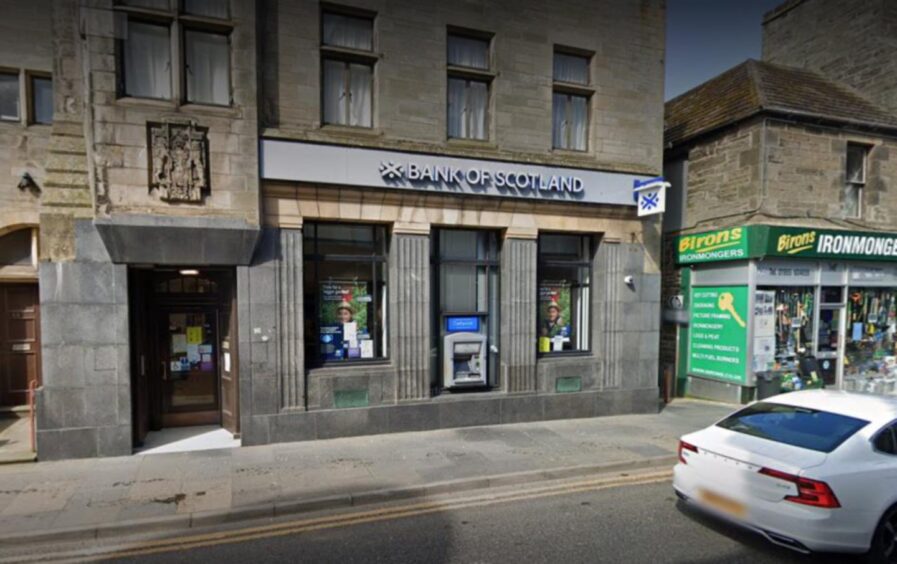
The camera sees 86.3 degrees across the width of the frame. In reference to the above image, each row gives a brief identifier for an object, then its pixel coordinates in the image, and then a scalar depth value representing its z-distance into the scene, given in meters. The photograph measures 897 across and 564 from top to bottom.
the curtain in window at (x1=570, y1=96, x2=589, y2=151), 9.47
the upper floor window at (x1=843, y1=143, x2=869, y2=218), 11.44
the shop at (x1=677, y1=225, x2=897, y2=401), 10.38
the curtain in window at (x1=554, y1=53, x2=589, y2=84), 9.25
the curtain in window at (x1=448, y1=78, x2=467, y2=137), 8.67
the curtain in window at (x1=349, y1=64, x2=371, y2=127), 8.10
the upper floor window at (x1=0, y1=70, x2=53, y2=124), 8.80
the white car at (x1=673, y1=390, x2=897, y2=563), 4.07
